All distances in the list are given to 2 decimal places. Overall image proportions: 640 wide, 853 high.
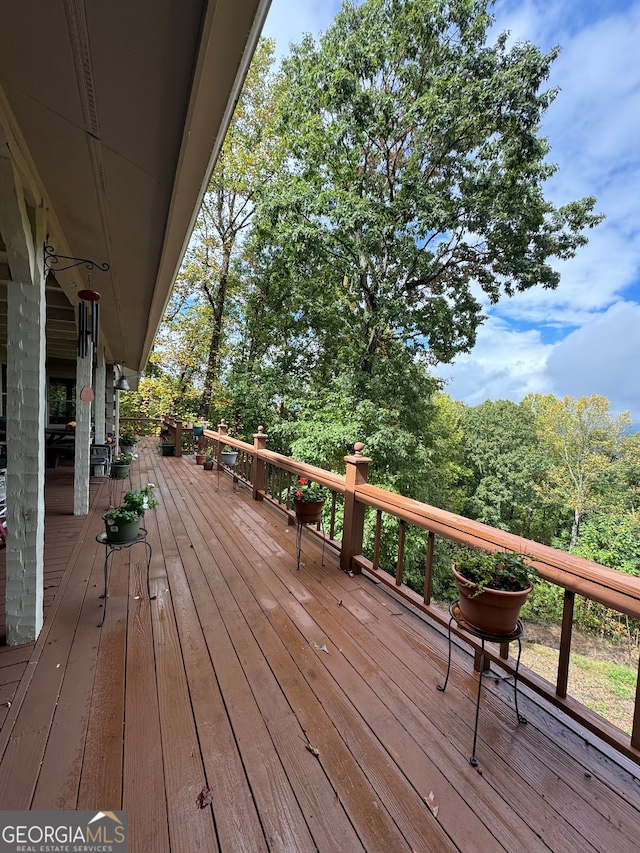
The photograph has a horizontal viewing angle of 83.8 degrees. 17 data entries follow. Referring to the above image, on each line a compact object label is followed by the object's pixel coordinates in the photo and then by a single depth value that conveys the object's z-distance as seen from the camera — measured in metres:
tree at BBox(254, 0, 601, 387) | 6.61
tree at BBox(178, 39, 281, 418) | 10.27
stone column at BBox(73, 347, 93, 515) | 3.88
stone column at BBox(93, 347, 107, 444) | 5.62
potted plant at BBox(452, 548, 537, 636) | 1.35
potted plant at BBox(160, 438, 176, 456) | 9.05
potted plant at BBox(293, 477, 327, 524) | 2.83
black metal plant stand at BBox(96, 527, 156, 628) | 2.18
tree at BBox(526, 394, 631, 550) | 16.38
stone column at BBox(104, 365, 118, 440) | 7.27
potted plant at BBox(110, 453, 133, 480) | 5.96
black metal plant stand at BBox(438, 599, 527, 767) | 1.38
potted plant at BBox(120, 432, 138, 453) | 7.68
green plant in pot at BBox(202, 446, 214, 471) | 7.42
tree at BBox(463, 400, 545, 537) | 17.88
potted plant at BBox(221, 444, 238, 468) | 6.02
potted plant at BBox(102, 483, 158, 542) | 2.22
